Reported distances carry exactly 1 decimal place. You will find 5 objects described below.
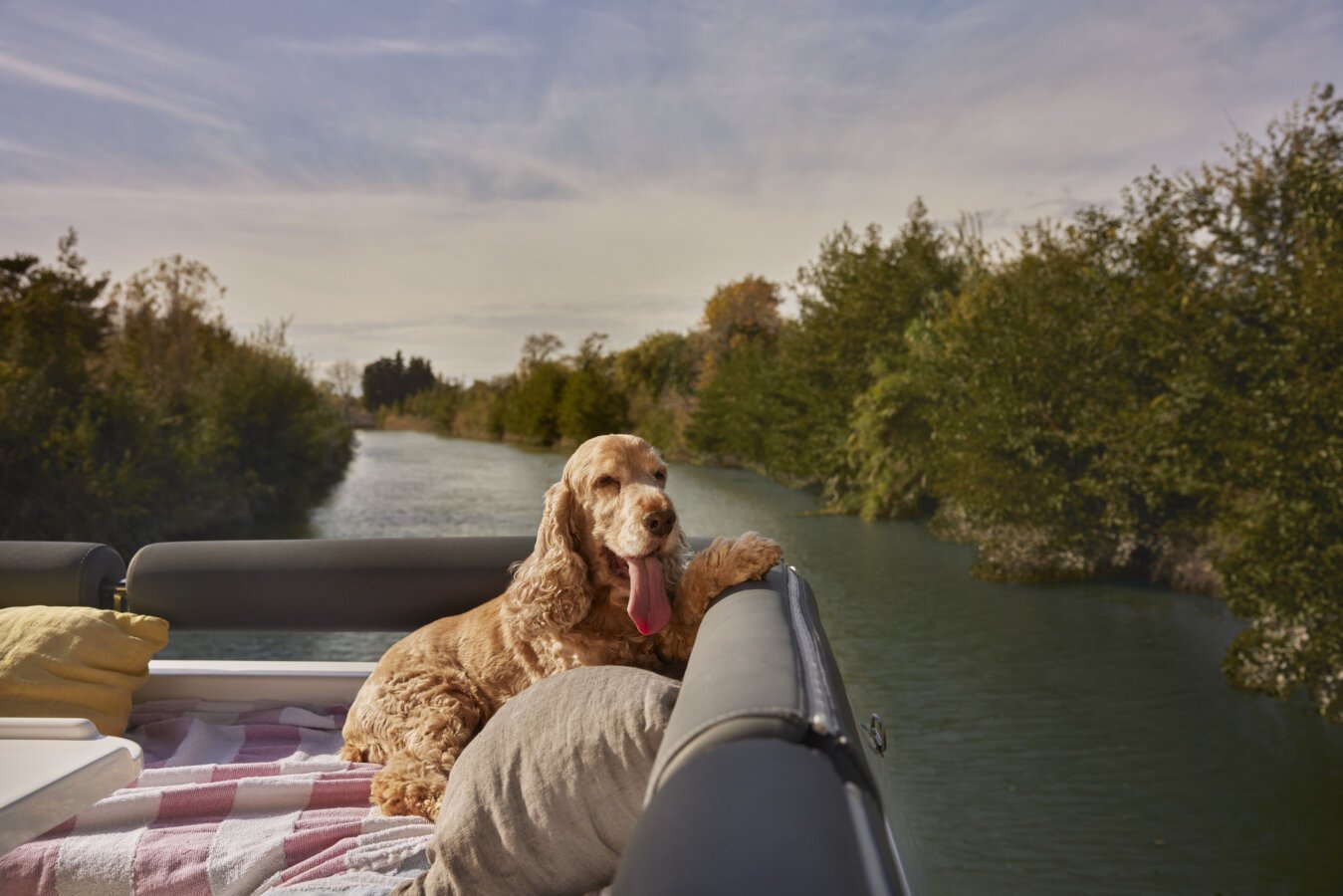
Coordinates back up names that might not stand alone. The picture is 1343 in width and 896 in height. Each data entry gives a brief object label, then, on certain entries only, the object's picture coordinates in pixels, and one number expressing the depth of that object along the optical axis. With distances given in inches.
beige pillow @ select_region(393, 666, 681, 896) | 47.4
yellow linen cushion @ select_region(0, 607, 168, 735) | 86.4
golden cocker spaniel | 66.4
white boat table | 60.7
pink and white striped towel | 61.3
